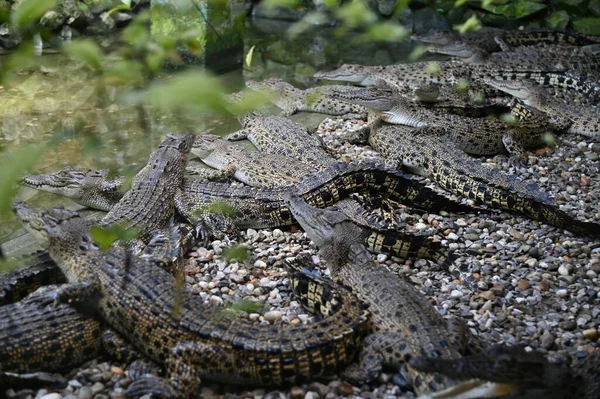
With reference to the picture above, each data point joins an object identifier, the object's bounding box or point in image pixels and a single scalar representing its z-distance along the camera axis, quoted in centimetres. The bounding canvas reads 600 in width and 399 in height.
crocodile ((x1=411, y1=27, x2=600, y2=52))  1063
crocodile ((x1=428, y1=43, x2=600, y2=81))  941
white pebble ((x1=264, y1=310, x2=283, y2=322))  392
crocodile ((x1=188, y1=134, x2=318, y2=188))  589
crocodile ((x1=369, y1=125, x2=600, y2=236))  499
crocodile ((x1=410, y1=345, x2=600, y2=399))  282
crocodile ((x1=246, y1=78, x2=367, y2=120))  804
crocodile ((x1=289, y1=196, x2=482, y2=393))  329
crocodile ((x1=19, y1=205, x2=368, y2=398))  322
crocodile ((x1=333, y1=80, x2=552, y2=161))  678
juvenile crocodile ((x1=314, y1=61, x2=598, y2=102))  901
